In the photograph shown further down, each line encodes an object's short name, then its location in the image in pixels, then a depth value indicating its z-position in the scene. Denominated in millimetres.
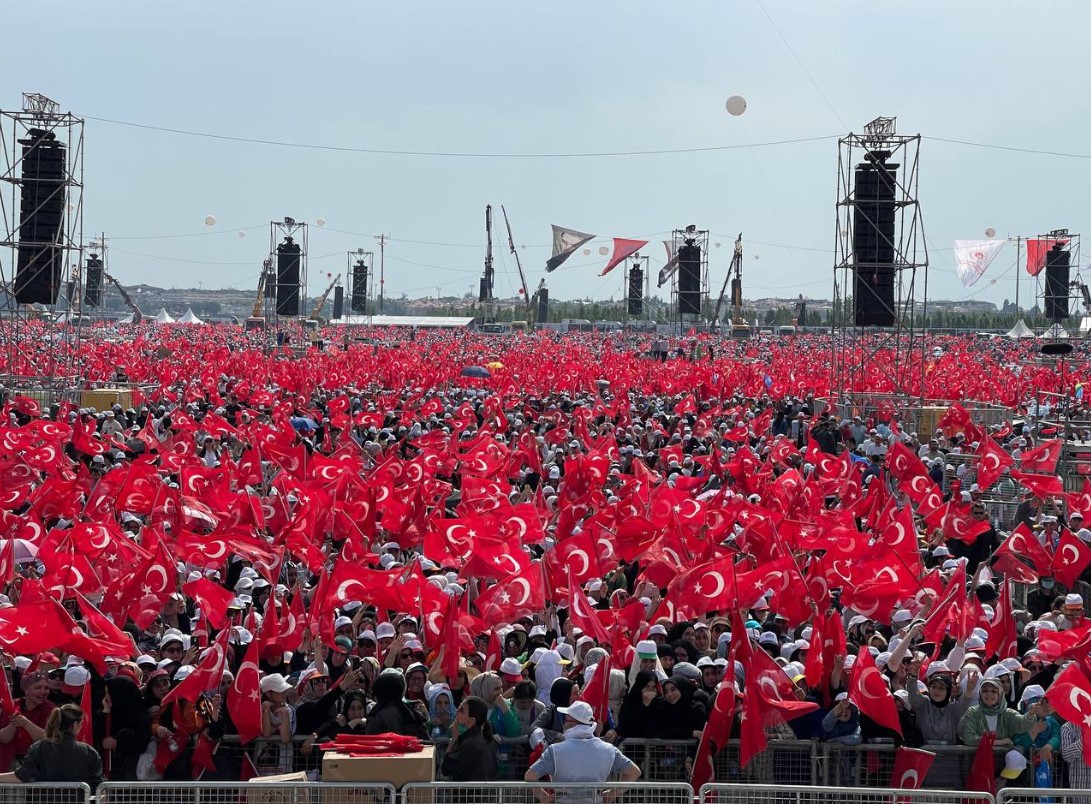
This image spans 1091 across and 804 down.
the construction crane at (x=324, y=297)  113438
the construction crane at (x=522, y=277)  125075
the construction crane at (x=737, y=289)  99375
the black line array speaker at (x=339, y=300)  119688
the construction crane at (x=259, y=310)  99619
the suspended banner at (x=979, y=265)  70062
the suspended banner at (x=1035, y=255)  65588
